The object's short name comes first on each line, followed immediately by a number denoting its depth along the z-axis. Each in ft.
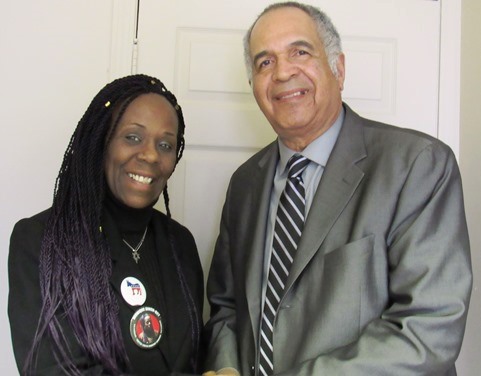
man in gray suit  3.92
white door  7.08
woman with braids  4.40
